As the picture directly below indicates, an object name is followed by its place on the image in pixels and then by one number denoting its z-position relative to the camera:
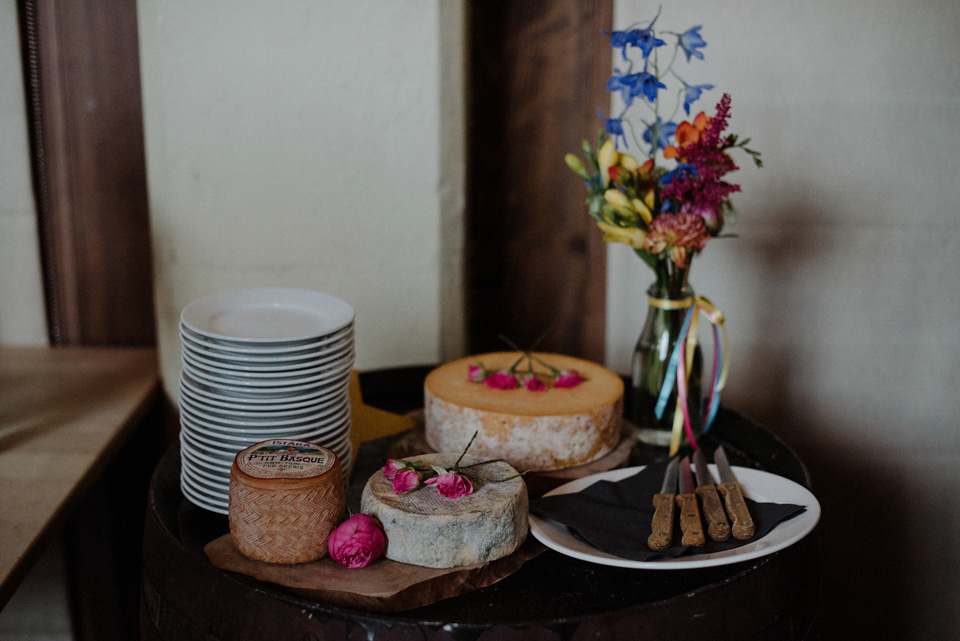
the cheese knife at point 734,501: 0.93
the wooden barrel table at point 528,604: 0.78
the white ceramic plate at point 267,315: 1.04
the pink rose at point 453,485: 0.91
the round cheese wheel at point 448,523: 0.86
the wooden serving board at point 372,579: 0.82
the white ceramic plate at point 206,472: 1.03
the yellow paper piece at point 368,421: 1.26
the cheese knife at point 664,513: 0.91
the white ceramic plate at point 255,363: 0.99
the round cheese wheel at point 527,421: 1.12
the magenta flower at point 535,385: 1.22
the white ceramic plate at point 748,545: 0.88
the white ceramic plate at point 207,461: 1.02
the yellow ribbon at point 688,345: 1.22
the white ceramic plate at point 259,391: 1.00
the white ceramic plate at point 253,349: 0.98
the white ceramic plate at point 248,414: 1.01
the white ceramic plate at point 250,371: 0.99
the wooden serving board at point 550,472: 1.11
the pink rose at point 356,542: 0.85
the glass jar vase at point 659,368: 1.26
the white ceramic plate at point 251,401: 1.00
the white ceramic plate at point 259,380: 0.99
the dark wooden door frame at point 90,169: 1.73
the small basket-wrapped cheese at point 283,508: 0.86
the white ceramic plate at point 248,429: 1.02
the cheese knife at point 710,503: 0.94
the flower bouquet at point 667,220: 1.13
